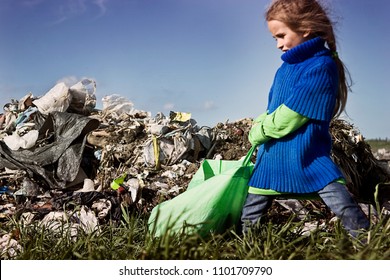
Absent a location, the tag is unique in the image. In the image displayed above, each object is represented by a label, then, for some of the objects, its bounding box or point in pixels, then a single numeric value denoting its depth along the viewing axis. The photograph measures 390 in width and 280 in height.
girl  2.67
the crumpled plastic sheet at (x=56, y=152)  4.89
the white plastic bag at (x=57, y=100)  5.81
